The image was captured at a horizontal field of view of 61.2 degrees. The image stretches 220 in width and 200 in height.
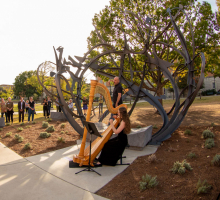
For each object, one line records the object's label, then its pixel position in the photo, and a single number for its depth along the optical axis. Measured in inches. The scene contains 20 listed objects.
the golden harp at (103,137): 190.5
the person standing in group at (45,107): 629.5
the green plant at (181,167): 168.7
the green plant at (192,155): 208.4
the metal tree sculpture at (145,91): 260.8
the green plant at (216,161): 175.8
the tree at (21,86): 2565.7
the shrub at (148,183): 148.0
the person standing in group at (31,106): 533.3
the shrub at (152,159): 201.0
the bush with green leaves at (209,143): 237.2
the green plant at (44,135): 344.2
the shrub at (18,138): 318.3
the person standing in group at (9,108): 520.1
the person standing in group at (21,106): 532.7
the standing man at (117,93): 261.7
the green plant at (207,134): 279.7
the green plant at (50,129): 395.2
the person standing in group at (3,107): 523.7
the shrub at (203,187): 134.2
